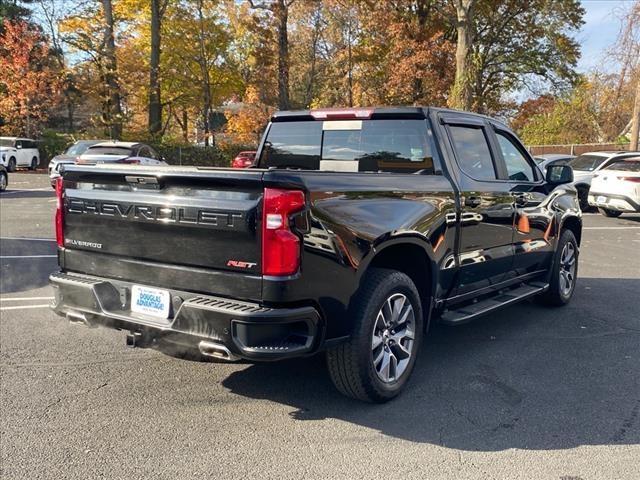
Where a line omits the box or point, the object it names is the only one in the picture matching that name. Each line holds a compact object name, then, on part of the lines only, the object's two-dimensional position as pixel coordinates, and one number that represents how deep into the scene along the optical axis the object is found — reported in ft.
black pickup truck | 10.33
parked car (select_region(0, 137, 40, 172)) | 86.28
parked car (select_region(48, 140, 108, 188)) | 60.80
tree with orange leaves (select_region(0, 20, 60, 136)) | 102.86
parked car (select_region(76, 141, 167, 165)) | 52.08
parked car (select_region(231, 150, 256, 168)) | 66.62
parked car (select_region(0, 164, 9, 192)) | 55.88
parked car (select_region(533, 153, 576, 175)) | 53.52
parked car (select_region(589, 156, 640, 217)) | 43.29
